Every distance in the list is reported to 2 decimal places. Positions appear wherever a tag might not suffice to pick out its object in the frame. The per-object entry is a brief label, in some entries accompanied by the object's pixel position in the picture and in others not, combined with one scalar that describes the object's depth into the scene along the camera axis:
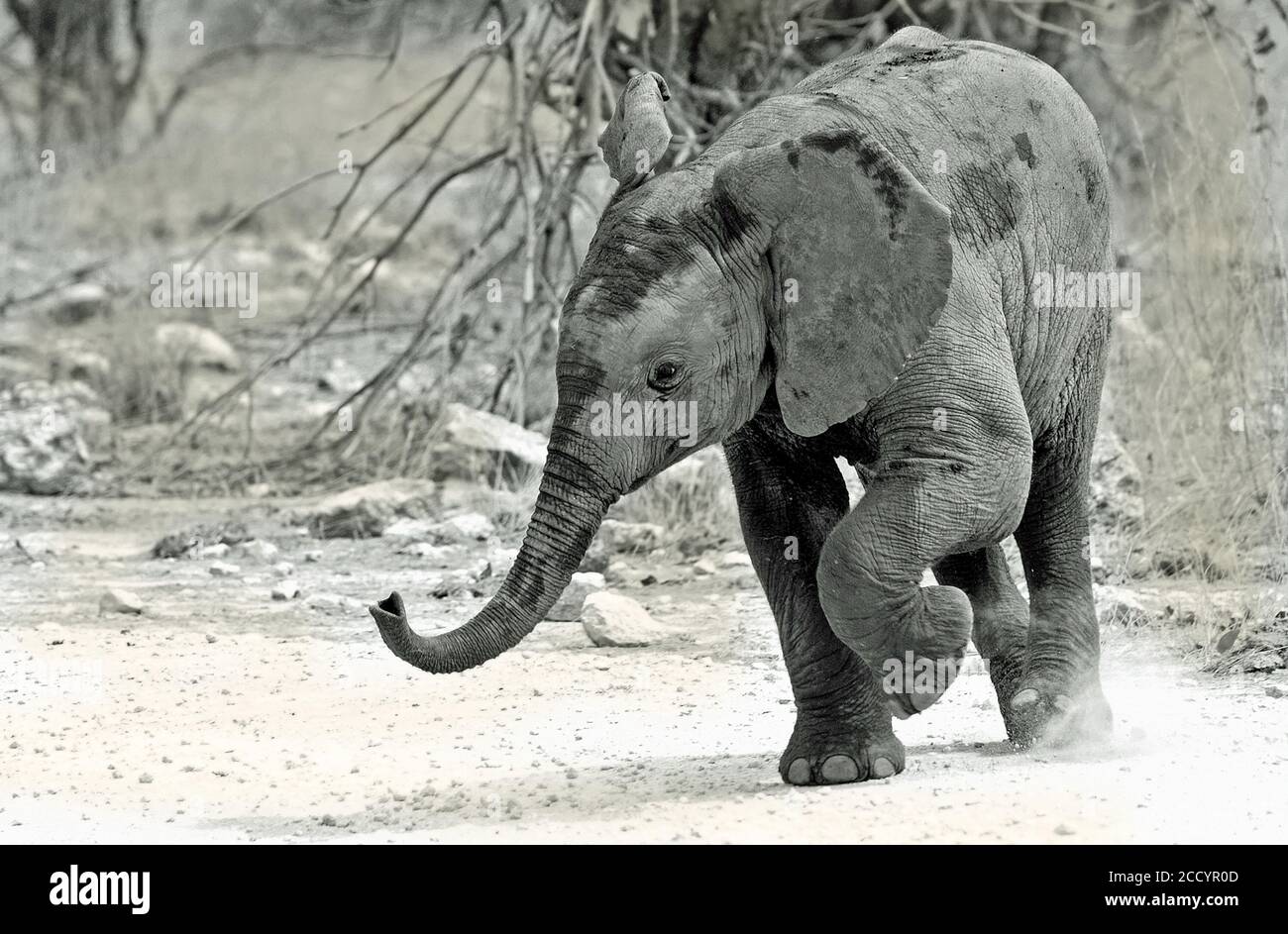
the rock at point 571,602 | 17.59
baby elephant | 10.94
